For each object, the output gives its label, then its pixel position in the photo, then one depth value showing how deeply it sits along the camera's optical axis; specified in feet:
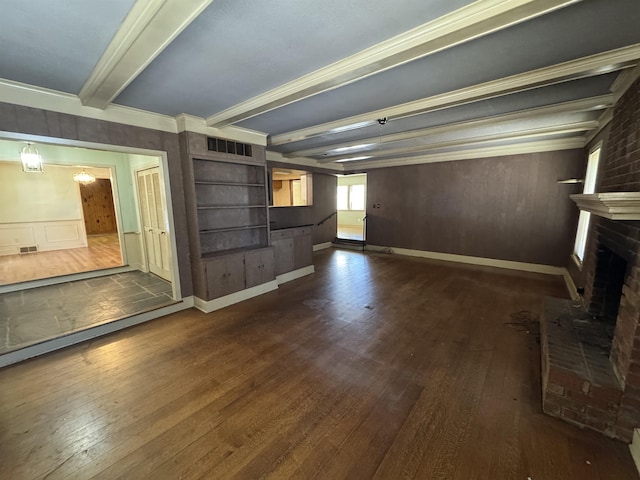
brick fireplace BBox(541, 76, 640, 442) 5.19
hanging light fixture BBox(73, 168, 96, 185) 22.36
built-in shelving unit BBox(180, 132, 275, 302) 11.74
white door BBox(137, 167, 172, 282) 15.07
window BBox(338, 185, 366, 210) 39.37
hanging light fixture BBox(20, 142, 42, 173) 11.29
